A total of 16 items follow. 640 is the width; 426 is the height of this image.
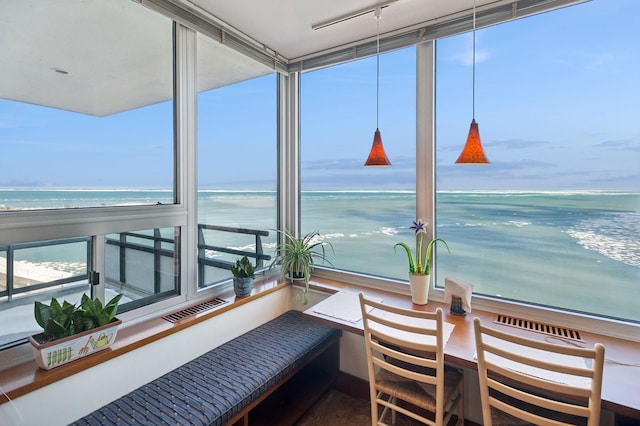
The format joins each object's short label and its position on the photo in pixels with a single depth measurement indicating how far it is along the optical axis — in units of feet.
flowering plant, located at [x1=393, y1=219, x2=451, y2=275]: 7.25
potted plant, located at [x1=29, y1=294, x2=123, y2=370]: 4.57
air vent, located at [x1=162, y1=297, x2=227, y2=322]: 6.46
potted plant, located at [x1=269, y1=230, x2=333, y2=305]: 8.76
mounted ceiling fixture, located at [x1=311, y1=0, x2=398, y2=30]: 6.59
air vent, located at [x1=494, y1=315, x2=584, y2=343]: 5.80
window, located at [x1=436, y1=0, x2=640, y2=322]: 6.00
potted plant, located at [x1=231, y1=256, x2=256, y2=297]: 7.66
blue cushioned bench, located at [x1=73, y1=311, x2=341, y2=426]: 4.72
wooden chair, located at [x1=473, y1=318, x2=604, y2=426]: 3.71
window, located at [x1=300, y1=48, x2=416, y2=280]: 8.18
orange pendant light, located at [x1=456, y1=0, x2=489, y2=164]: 5.54
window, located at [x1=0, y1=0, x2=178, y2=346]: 4.81
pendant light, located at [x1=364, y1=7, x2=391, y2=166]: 6.70
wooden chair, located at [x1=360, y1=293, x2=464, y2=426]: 4.83
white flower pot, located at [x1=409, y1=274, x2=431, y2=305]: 7.10
